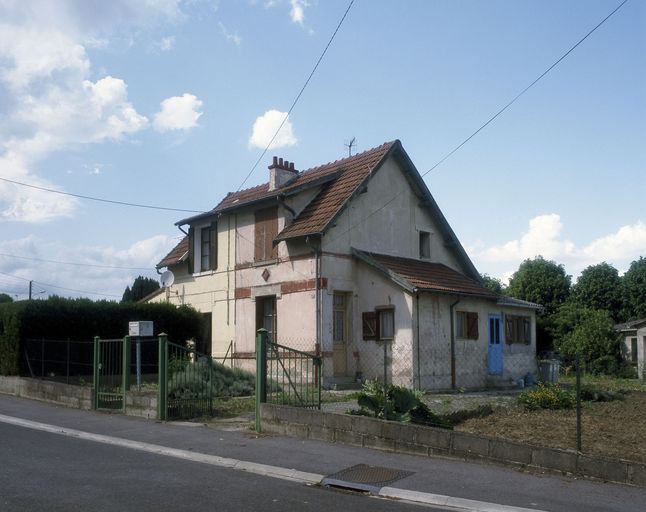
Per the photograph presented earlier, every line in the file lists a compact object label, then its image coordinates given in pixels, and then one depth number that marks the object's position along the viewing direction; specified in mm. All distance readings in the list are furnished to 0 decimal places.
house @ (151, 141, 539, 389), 20203
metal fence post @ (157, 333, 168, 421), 13555
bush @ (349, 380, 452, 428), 10758
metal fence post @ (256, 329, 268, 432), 12102
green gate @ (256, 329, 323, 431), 12148
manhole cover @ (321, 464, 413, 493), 8156
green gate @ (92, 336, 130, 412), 15334
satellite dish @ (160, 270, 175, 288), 25297
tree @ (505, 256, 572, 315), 41625
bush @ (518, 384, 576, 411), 13430
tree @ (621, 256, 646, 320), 41594
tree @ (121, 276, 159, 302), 42594
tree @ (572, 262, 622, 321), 42062
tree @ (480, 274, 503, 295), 49250
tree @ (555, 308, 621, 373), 32250
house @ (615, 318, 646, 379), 31081
